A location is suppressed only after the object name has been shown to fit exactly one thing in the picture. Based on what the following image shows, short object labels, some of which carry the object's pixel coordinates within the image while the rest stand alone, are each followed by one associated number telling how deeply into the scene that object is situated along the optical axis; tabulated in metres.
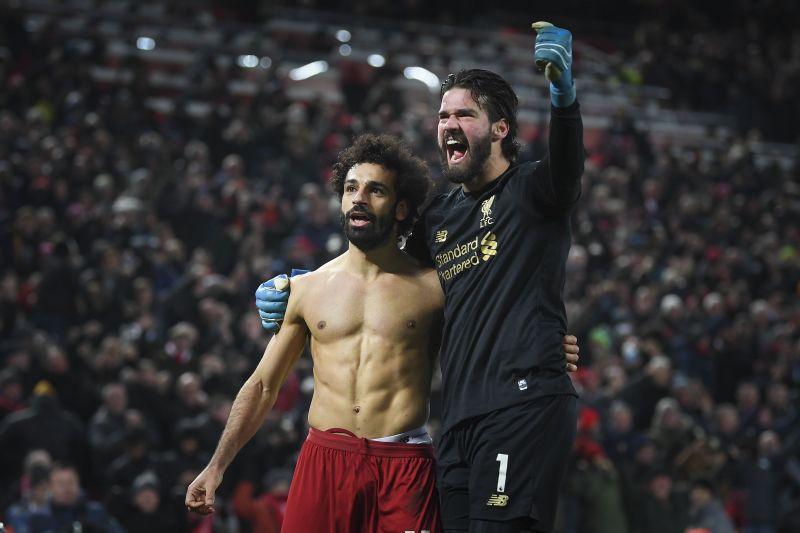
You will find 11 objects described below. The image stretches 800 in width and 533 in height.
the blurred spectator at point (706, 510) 10.66
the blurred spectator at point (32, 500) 8.73
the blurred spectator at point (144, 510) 9.05
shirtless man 4.83
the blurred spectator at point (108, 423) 9.74
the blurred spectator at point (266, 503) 9.50
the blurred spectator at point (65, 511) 8.68
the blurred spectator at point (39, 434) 9.50
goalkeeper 4.35
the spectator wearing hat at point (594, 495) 10.55
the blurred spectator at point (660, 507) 10.77
